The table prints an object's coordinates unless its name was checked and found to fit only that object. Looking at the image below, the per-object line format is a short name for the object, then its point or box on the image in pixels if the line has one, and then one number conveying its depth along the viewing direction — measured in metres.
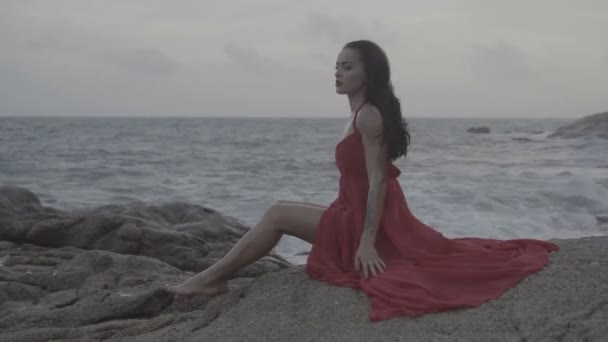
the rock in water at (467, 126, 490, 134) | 57.34
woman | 3.59
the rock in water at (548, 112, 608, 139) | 35.56
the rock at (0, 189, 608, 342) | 3.20
